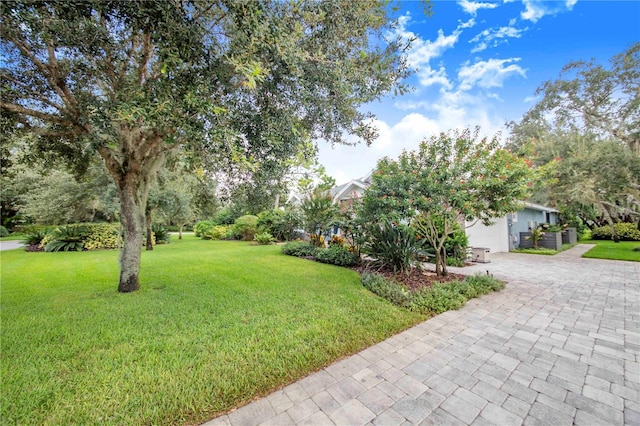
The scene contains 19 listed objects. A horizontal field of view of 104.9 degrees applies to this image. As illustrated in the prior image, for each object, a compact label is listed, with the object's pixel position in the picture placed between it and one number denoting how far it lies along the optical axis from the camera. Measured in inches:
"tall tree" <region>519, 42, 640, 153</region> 443.8
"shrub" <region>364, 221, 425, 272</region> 269.4
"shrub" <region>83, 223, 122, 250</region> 504.1
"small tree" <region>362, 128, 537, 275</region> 213.9
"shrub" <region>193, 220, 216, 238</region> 815.9
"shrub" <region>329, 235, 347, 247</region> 418.8
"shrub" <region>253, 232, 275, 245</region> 612.3
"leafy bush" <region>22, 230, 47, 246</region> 513.4
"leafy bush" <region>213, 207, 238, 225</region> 904.3
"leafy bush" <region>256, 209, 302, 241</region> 635.7
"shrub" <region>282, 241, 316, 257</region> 429.1
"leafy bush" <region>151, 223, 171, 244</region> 633.6
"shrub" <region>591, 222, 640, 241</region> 689.6
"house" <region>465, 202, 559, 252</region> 459.2
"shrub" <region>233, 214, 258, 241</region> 714.8
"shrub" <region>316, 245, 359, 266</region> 346.9
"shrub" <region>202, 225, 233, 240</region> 775.7
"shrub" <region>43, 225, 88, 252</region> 470.0
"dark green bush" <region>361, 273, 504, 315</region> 181.8
